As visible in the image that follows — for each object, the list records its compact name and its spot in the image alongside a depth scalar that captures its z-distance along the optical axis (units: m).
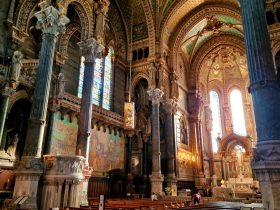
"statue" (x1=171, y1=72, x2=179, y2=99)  21.51
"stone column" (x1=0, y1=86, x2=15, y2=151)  11.09
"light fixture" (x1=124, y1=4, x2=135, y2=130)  17.41
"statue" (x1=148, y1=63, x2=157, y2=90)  19.30
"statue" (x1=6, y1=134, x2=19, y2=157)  11.97
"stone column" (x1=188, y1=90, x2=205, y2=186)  24.09
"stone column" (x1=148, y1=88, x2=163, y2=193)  16.72
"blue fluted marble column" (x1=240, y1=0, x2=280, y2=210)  5.89
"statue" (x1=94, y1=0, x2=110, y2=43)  13.62
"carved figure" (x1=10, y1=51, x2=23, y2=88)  11.51
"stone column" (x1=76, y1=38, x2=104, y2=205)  11.20
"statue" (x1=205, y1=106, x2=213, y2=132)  29.41
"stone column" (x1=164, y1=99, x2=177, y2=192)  18.52
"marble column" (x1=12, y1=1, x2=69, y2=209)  8.25
